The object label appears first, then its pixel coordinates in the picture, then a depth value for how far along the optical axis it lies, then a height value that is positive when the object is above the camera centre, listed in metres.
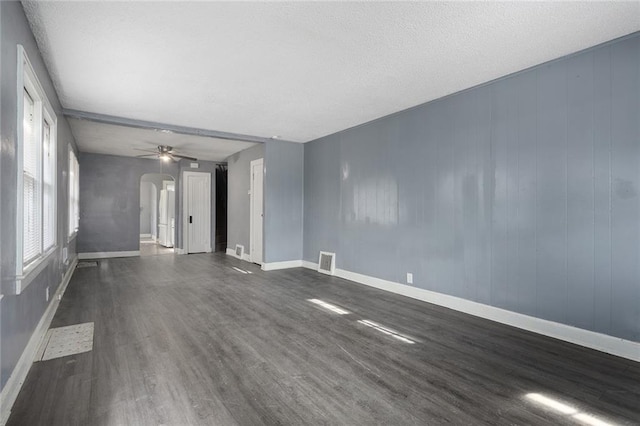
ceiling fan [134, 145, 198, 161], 6.82 +1.39
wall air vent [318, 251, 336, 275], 5.93 -0.94
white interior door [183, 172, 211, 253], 8.79 +0.07
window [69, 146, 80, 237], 5.71 +0.38
